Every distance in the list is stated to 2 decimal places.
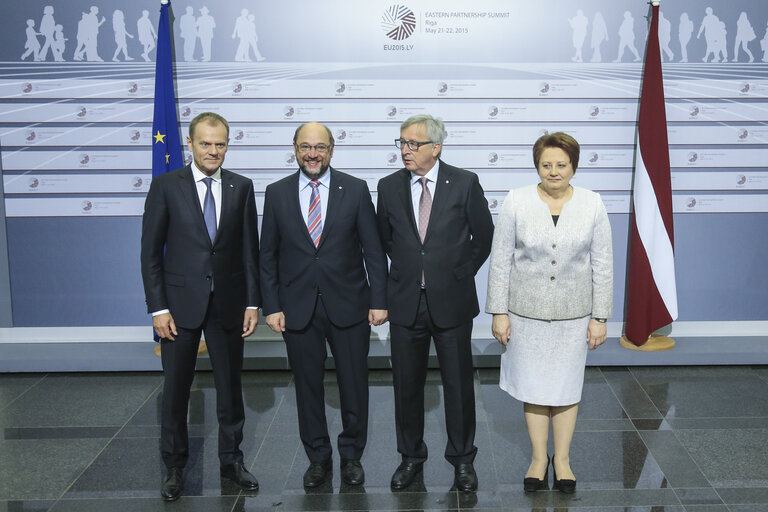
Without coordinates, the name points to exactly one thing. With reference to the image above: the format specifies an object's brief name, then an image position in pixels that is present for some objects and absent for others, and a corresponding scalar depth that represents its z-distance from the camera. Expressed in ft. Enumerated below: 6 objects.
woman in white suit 9.69
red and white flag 15.52
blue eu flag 15.50
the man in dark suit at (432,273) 10.01
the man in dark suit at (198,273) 10.03
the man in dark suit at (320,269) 10.13
